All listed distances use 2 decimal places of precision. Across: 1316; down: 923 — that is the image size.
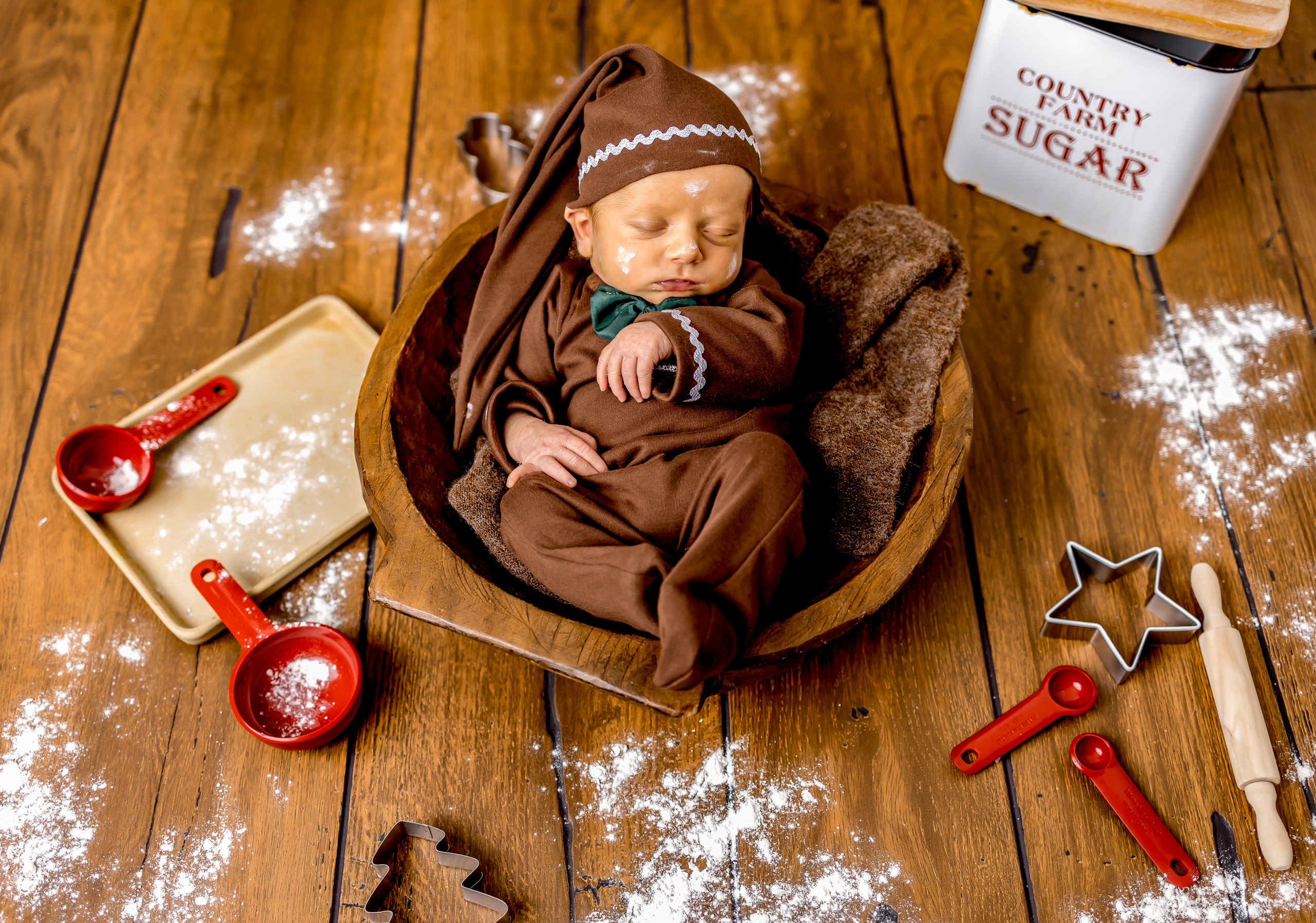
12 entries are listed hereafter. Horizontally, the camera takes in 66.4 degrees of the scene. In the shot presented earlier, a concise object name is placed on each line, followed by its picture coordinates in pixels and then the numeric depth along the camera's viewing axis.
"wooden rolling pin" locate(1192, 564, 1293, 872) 1.02
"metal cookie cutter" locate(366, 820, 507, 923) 1.00
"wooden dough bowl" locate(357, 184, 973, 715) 0.91
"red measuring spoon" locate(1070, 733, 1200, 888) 1.01
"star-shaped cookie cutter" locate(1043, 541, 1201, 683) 1.12
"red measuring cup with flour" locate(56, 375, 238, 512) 1.22
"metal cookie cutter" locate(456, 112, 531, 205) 1.50
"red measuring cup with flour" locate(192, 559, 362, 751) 1.09
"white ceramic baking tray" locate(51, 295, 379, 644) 1.19
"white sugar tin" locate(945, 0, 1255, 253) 1.21
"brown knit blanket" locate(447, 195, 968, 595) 1.06
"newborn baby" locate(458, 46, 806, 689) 0.92
